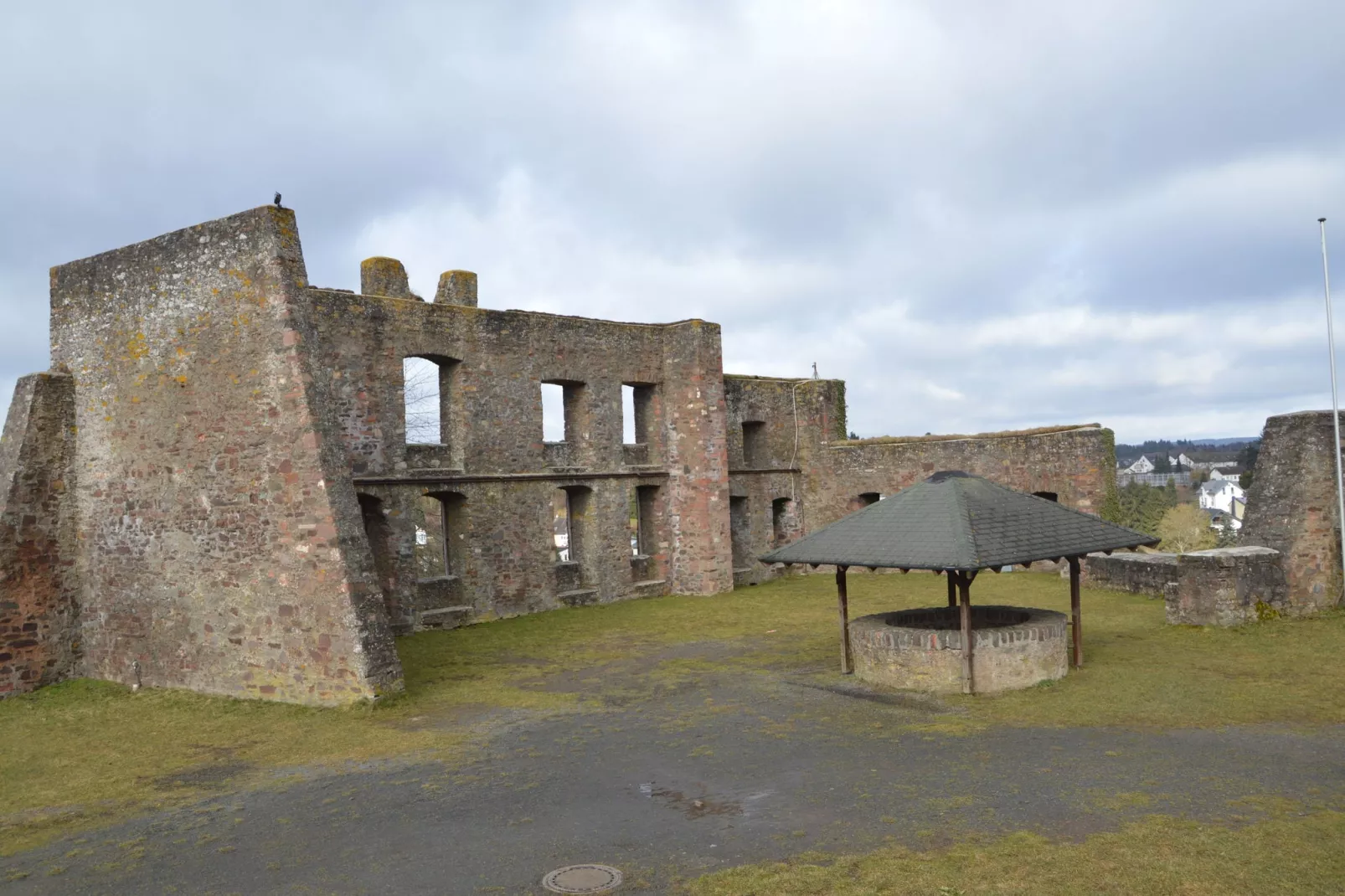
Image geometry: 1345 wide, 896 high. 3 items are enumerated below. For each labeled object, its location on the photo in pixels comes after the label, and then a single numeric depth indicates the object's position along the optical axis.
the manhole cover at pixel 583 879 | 5.87
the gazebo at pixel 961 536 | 10.51
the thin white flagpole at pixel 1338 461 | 13.29
